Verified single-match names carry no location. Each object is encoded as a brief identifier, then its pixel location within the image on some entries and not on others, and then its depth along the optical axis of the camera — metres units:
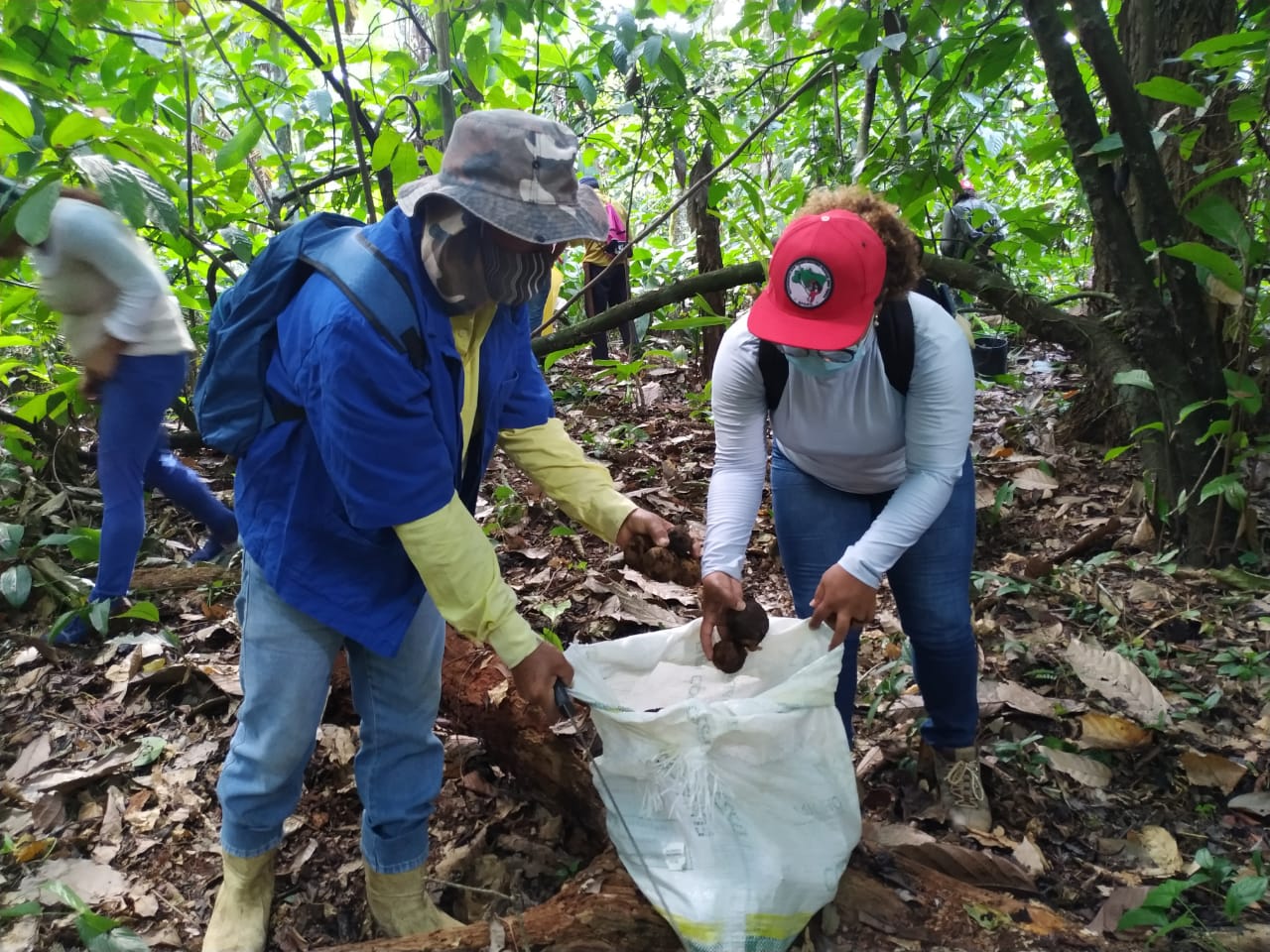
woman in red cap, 1.75
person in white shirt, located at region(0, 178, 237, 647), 2.40
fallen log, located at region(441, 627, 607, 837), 2.18
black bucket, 5.60
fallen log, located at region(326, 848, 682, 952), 1.72
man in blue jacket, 1.46
